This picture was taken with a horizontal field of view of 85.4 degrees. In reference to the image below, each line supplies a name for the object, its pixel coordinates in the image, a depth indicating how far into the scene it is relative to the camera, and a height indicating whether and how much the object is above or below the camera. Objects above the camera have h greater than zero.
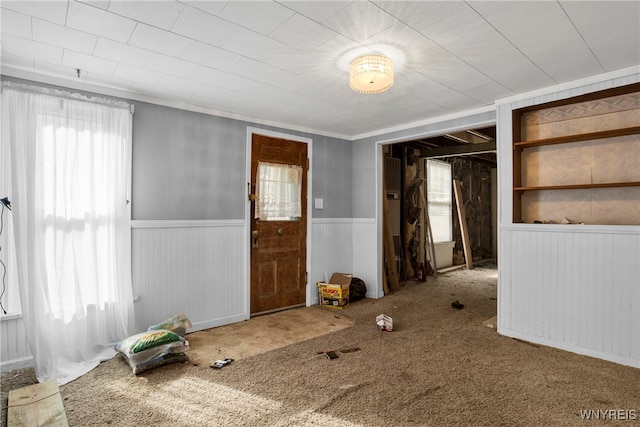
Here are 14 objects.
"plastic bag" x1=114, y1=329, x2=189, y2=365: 2.63 -1.01
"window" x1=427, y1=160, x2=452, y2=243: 7.02 +0.34
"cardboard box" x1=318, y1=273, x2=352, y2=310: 4.44 -1.03
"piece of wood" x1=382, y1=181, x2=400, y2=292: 5.18 -0.56
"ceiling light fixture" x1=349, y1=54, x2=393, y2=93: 2.38 +1.00
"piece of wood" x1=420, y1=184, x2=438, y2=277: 6.57 -0.47
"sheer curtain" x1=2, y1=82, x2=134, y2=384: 2.61 -0.04
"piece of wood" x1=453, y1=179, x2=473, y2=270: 7.45 -0.16
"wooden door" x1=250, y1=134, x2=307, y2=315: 4.11 -0.41
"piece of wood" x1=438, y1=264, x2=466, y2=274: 6.90 -1.10
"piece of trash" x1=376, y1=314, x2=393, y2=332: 3.53 -1.11
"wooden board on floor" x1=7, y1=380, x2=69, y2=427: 1.88 -1.10
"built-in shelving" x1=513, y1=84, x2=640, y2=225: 2.86 +0.50
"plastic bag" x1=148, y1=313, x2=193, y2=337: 3.16 -1.00
